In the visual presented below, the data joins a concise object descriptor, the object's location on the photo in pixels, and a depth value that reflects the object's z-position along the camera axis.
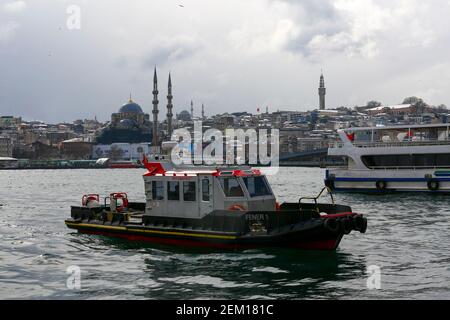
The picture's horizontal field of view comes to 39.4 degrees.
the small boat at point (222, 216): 16.17
